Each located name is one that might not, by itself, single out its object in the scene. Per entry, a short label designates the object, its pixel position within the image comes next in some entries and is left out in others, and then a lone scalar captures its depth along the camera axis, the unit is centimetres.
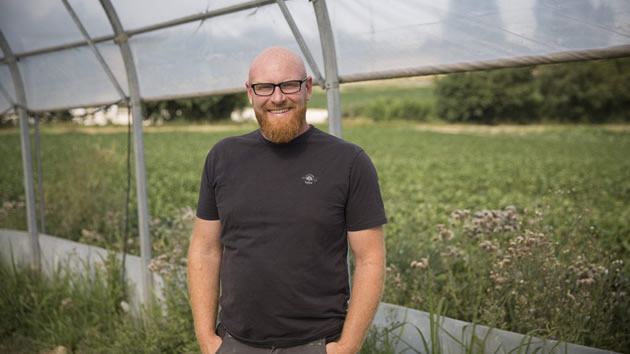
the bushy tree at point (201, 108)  4054
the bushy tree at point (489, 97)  4847
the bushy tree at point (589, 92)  4244
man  178
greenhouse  215
